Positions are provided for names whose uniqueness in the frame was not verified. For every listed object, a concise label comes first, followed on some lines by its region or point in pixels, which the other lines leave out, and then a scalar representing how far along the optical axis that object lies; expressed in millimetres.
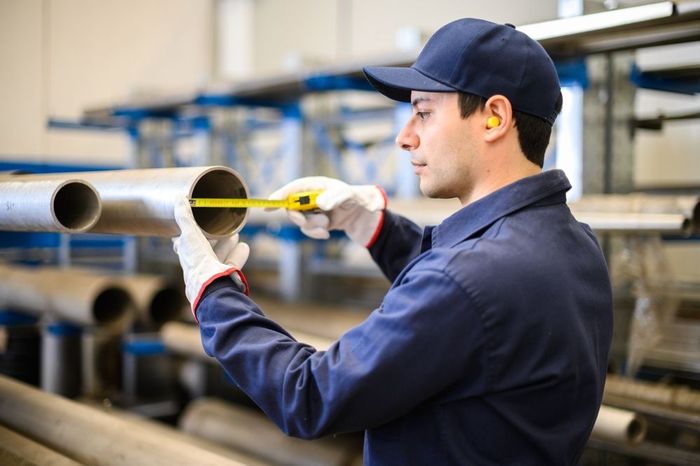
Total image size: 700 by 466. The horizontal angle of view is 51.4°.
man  999
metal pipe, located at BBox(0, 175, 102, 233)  1310
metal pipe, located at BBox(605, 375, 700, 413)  1991
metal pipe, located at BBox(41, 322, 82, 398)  3385
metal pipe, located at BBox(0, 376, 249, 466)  1726
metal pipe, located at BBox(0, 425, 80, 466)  1660
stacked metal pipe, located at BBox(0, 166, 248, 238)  1293
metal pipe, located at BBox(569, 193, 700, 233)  1804
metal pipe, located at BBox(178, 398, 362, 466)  2541
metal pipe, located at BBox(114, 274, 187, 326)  3039
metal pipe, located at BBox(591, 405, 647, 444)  1801
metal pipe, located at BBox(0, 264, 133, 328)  2848
